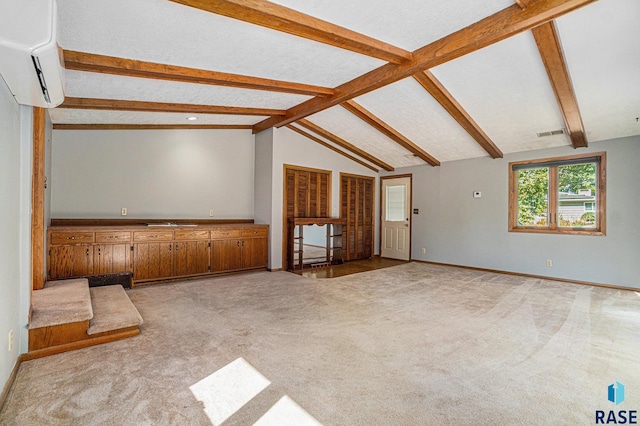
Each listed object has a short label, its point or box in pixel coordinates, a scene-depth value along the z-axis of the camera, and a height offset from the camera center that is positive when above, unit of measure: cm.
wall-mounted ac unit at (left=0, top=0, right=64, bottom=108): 130 +76
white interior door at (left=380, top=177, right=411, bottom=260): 753 -9
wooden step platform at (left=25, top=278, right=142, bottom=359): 248 -99
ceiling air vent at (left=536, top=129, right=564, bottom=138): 480 +130
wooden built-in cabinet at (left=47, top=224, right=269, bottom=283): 410 -61
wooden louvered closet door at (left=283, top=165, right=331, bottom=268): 618 +40
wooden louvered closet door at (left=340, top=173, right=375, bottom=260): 727 +0
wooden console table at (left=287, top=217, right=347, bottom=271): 611 -63
